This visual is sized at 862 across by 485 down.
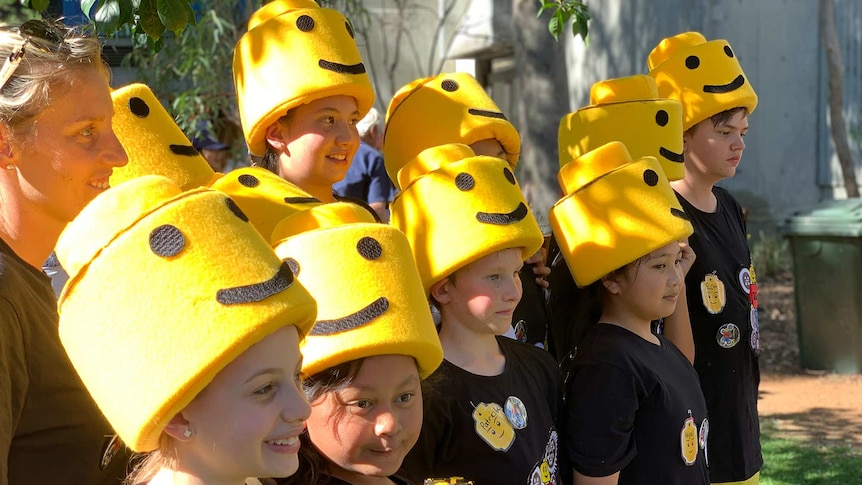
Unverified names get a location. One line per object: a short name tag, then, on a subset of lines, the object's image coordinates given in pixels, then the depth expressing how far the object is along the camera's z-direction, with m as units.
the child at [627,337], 2.96
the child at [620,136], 3.49
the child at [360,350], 2.25
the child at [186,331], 1.81
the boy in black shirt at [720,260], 3.74
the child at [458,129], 3.45
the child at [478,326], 2.65
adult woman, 2.00
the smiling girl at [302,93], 3.09
